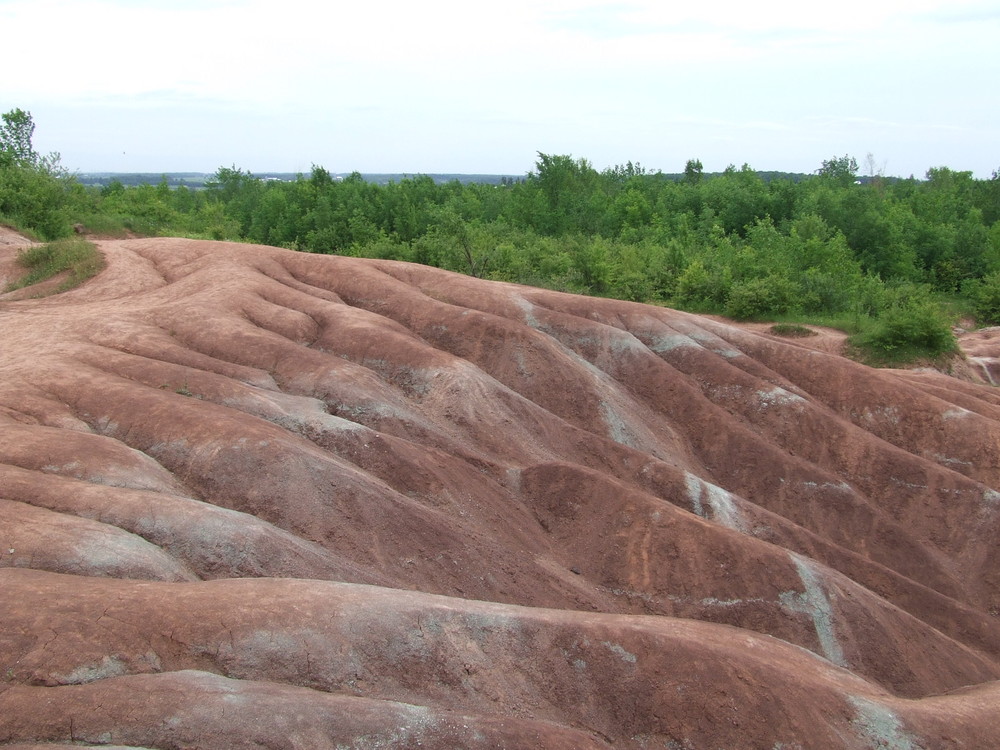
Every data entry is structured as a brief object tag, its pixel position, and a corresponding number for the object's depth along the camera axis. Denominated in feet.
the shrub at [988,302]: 150.92
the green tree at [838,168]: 329.52
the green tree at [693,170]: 313.73
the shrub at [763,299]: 134.72
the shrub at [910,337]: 117.08
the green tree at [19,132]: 164.41
